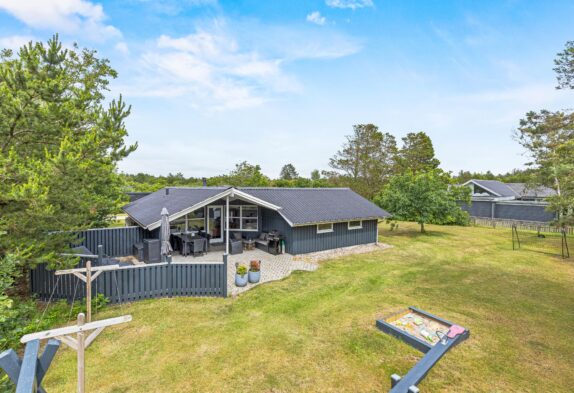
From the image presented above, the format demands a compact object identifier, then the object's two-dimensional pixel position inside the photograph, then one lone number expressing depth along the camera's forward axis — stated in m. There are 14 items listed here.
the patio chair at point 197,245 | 12.23
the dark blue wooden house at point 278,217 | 13.12
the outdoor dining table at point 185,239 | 12.37
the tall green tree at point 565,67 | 12.56
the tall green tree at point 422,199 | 18.73
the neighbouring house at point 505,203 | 27.64
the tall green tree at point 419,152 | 41.25
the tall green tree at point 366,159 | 30.66
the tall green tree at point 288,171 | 83.56
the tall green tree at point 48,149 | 6.03
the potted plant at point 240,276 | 9.10
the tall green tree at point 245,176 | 34.72
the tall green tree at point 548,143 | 14.01
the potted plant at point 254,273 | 9.45
